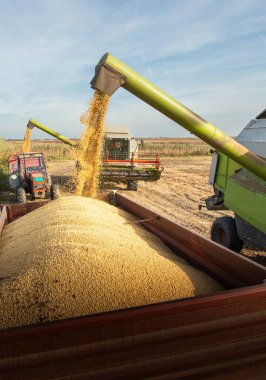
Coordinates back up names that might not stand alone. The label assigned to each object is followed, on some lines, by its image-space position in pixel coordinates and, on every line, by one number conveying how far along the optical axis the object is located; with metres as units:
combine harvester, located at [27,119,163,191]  13.34
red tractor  10.62
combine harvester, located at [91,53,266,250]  2.47
